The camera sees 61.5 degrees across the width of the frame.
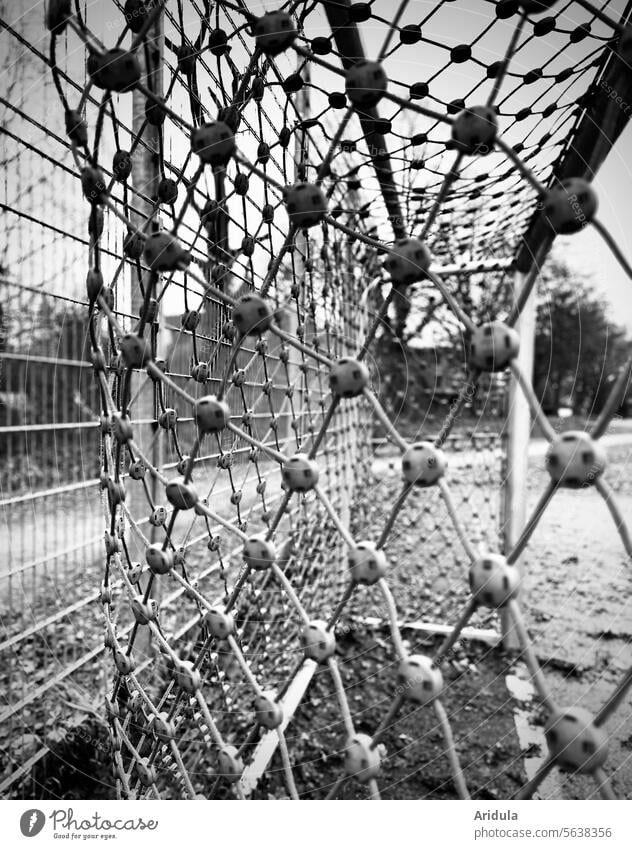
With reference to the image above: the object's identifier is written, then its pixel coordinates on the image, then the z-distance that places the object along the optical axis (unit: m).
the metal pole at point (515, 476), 1.60
